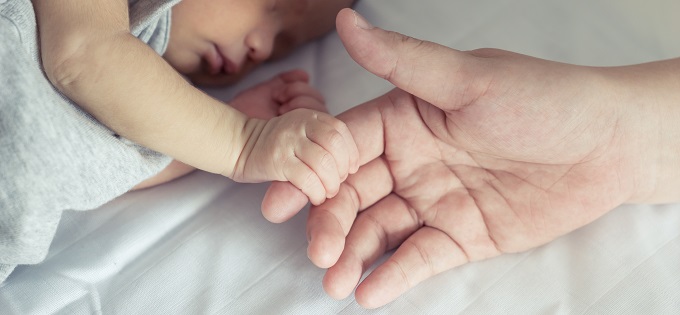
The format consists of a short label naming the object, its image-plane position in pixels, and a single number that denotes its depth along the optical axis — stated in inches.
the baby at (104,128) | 29.3
